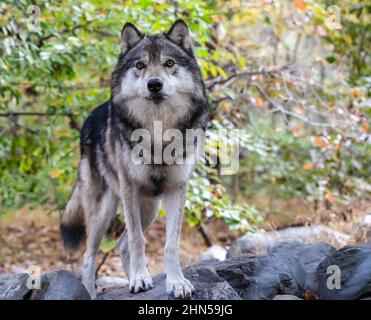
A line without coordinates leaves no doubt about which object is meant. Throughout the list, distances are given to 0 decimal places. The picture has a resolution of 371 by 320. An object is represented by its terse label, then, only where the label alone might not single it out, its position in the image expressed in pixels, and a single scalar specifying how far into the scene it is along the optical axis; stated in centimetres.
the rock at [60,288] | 349
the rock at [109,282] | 618
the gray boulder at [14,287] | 358
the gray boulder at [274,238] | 581
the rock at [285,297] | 366
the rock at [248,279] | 365
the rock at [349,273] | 362
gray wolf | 376
